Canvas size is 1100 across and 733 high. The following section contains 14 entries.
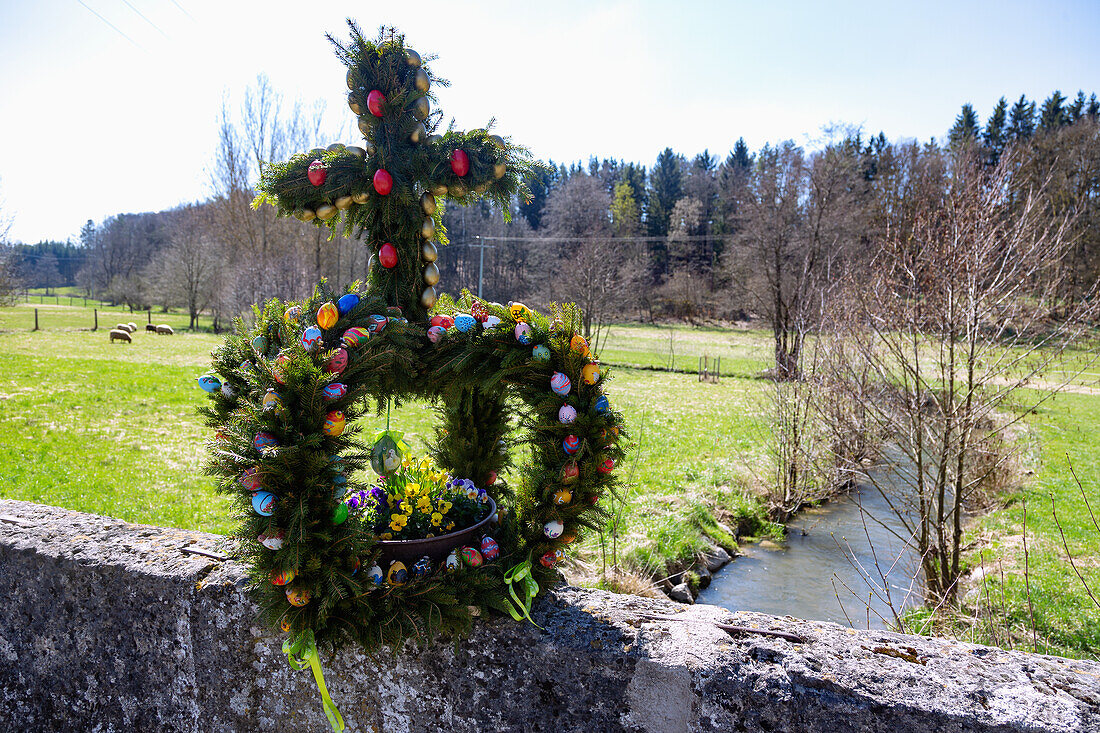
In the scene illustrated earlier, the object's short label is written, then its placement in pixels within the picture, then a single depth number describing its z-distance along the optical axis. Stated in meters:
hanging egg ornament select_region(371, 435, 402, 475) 2.35
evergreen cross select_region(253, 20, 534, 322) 2.45
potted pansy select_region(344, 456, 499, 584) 2.29
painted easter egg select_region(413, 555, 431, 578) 2.24
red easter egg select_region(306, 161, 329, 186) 2.40
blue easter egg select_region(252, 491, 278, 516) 1.86
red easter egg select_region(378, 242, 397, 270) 2.56
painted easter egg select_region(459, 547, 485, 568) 2.31
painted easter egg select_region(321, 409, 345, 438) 2.00
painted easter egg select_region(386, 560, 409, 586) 2.18
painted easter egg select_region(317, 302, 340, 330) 2.18
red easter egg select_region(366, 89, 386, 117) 2.43
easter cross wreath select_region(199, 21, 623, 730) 1.94
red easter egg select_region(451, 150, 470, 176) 2.51
